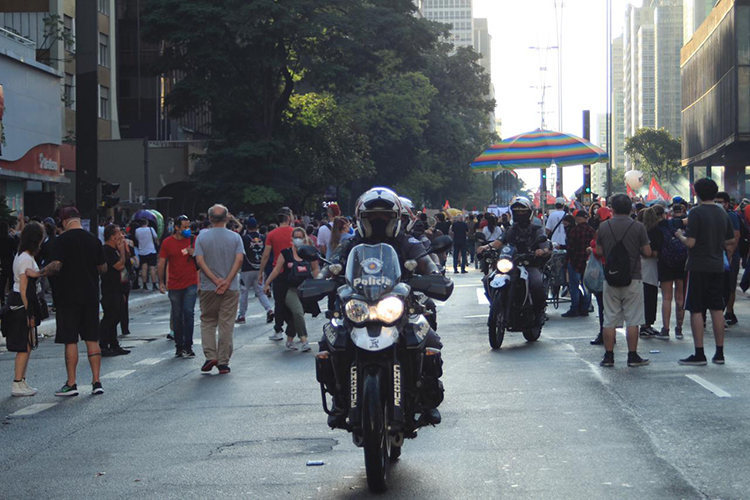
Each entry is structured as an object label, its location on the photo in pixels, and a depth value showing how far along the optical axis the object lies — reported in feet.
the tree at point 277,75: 139.33
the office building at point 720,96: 176.76
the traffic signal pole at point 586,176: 163.12
